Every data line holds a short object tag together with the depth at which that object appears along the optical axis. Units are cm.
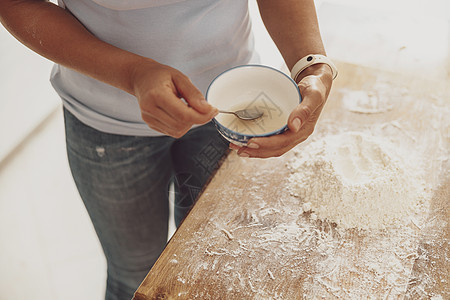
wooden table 71
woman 67
